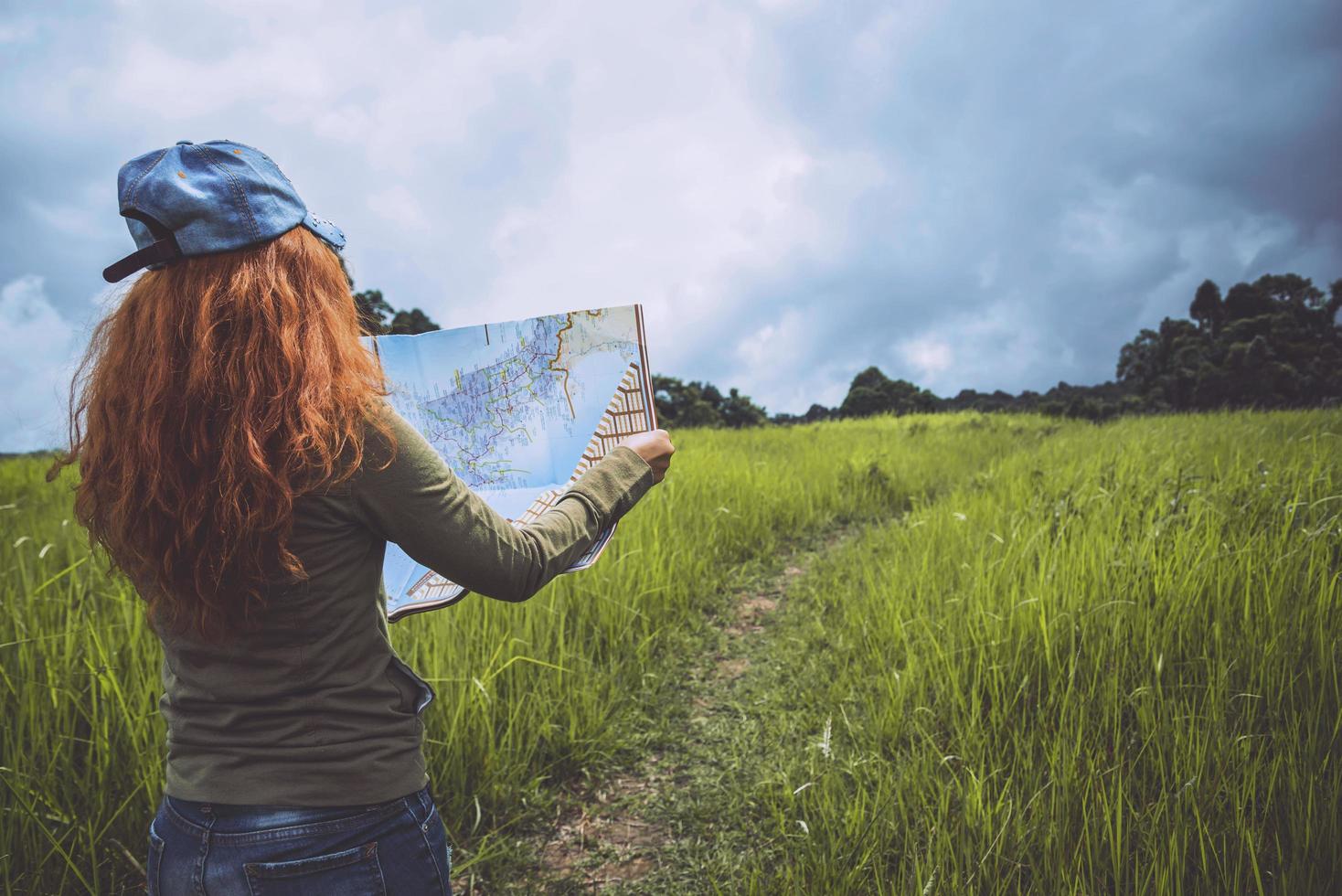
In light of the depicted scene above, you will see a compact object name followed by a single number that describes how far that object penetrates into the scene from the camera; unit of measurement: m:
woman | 1.03
